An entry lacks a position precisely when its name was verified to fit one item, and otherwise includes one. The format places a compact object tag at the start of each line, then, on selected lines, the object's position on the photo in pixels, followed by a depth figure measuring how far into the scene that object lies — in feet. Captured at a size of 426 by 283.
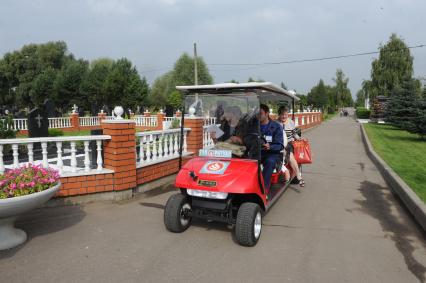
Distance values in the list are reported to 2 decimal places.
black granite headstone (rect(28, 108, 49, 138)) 40.96
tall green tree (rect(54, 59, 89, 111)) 138.82
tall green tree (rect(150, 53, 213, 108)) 211.96
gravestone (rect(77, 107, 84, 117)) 128.57
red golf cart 13.71
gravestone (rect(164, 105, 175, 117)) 101.47
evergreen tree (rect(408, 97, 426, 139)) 51.93
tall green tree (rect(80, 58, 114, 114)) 137.69
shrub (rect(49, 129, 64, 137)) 57.61
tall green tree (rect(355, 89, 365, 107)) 395.55
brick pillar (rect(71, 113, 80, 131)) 89.86
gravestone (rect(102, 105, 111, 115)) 142.51
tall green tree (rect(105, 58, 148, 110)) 137.49
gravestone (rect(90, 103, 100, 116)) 140.38
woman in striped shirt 22.62
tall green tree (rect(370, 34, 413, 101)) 141.59
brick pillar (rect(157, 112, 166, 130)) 94.19
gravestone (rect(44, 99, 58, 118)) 65.77
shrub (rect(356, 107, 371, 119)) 156.21
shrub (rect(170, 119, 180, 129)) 52.04
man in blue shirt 16.44
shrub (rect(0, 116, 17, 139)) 34.10
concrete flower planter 12.28
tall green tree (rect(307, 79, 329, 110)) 234.91
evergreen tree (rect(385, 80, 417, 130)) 73.20
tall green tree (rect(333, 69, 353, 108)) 296.32
